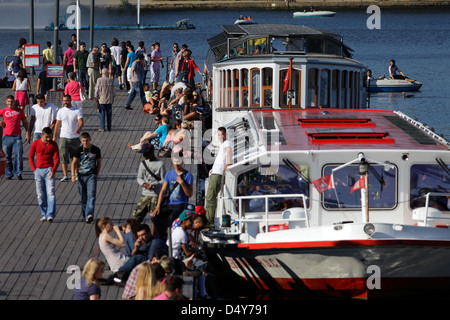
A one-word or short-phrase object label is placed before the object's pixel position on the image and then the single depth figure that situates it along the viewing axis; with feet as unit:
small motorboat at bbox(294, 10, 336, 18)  485.97
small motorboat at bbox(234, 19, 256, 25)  378.40
